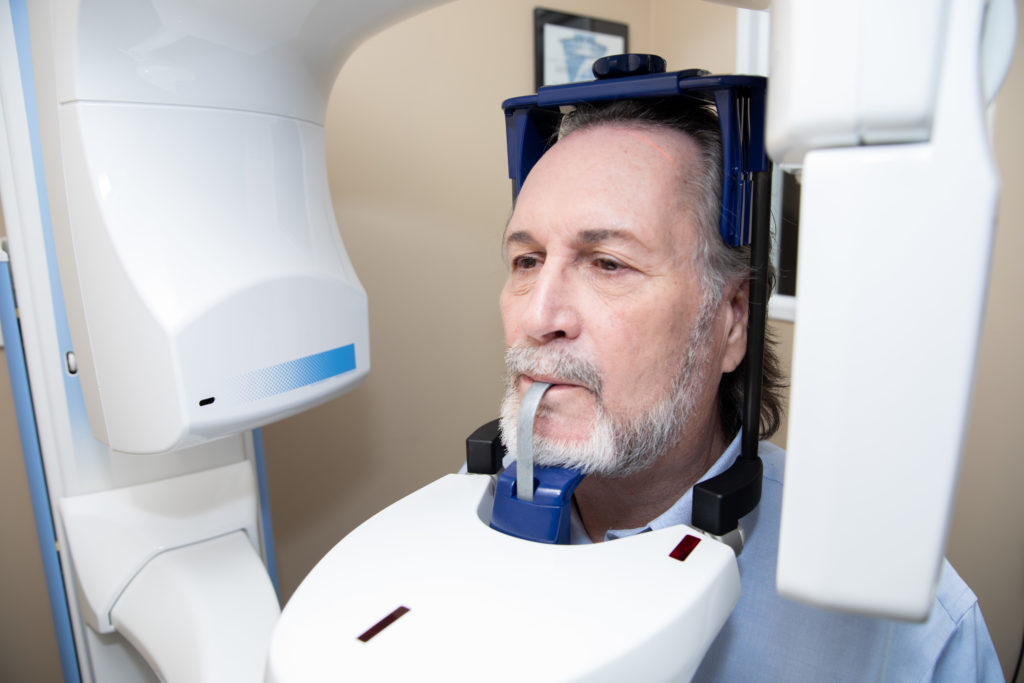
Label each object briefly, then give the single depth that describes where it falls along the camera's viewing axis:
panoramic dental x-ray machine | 0.29
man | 0.65
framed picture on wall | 1.63
